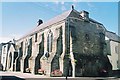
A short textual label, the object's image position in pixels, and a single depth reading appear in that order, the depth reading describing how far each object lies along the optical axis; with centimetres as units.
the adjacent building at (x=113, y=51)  2461
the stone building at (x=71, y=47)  1811
